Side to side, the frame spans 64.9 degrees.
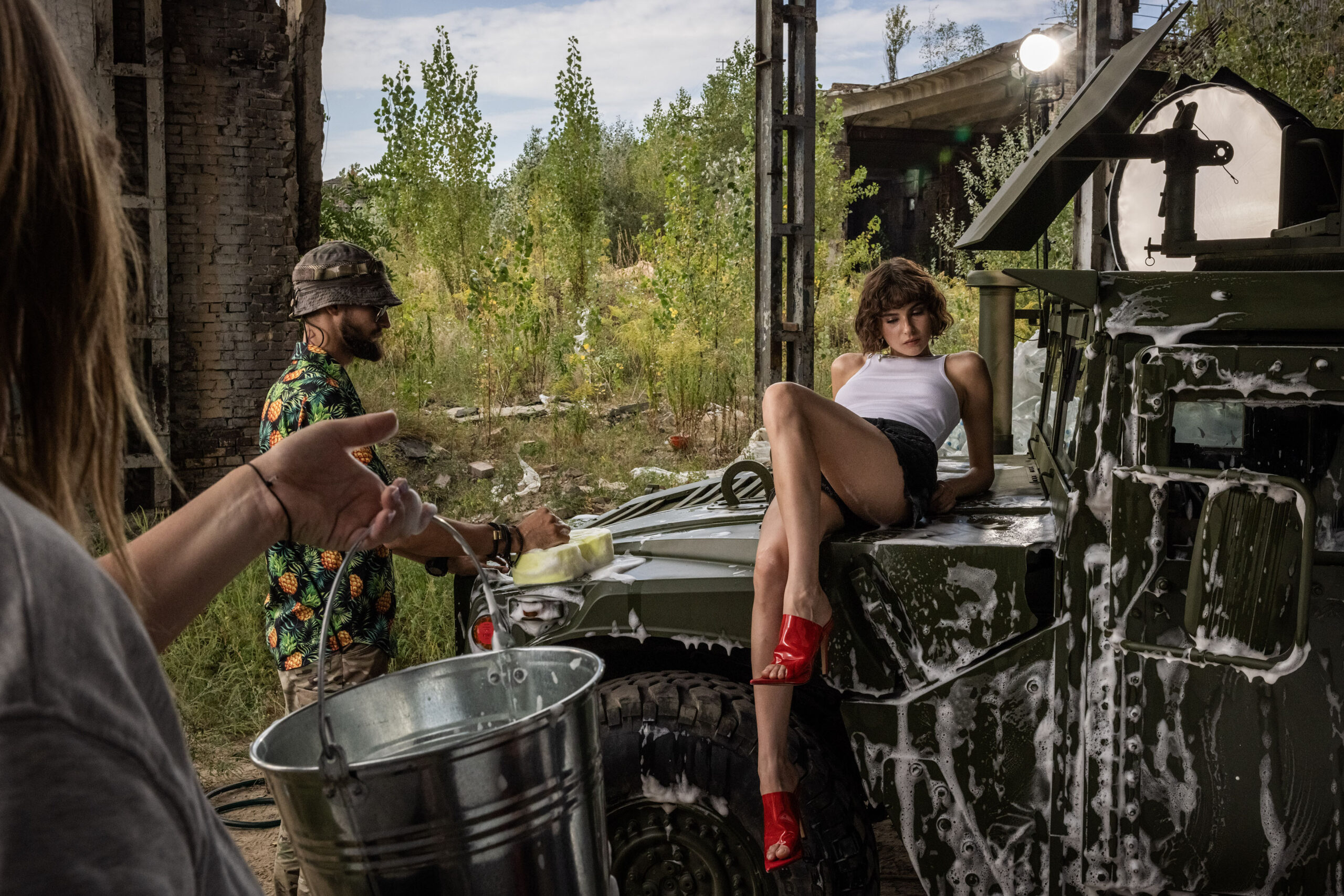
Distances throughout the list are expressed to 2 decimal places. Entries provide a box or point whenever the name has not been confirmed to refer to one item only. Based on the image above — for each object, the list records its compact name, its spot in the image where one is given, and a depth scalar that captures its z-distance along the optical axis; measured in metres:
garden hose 4.12
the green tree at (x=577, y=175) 13.38
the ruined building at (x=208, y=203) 8.15
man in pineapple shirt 3.04
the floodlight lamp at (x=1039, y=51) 7.94
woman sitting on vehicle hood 2.54
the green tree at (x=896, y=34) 35.19
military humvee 2.21
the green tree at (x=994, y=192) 11.32
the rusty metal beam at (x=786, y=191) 7.80
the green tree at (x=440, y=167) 11.76
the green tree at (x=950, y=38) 37.03
